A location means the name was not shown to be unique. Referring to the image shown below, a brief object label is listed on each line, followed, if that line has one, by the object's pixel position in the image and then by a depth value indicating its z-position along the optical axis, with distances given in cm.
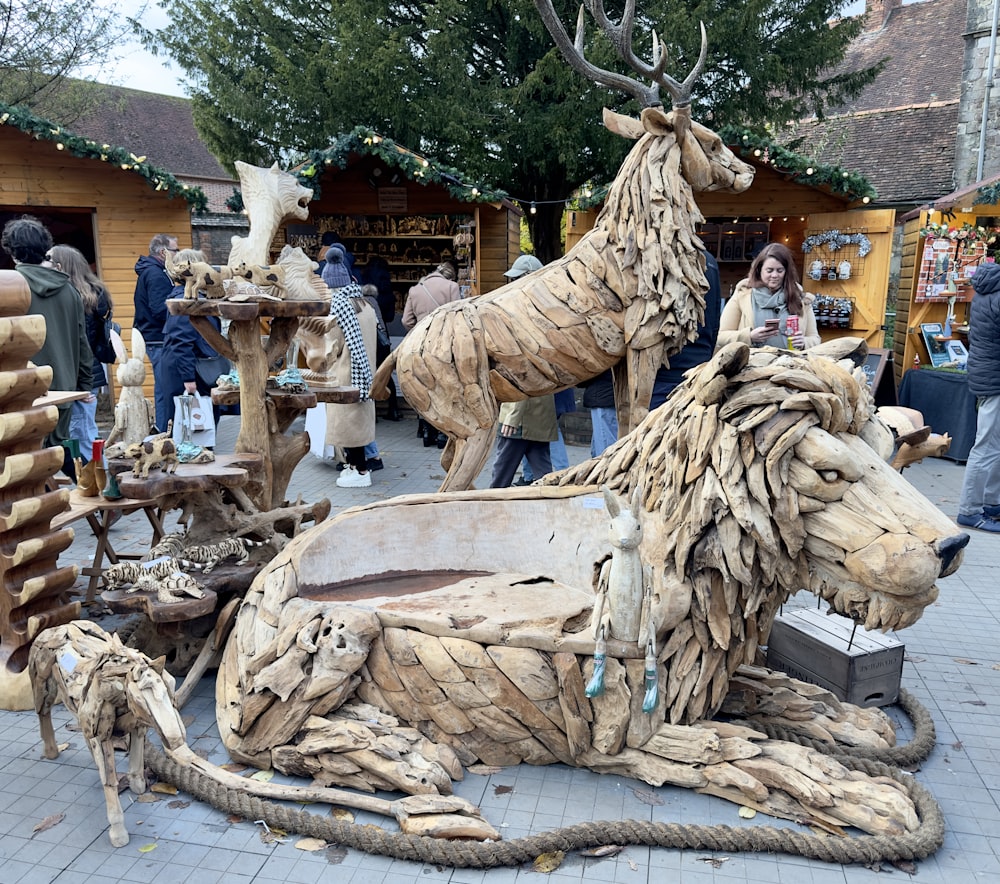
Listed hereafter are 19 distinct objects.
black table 712
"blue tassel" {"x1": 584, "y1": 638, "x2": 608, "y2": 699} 230
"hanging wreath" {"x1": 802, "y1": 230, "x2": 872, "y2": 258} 864
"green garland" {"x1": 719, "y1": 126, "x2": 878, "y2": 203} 764
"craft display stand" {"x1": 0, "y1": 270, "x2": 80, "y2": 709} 289
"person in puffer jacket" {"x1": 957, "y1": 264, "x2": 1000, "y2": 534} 529
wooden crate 301
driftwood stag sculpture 359
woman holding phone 429
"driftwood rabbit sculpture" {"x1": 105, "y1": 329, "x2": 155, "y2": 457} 458
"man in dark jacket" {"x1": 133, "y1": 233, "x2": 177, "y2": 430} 584
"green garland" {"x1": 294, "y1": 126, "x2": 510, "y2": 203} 766
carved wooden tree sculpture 346
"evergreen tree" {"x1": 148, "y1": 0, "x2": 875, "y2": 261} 995
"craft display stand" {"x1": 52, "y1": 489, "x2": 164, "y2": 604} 343
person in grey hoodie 456
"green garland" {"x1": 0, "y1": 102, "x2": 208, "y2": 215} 742
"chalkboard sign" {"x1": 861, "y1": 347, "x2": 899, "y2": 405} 722
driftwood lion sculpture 222
